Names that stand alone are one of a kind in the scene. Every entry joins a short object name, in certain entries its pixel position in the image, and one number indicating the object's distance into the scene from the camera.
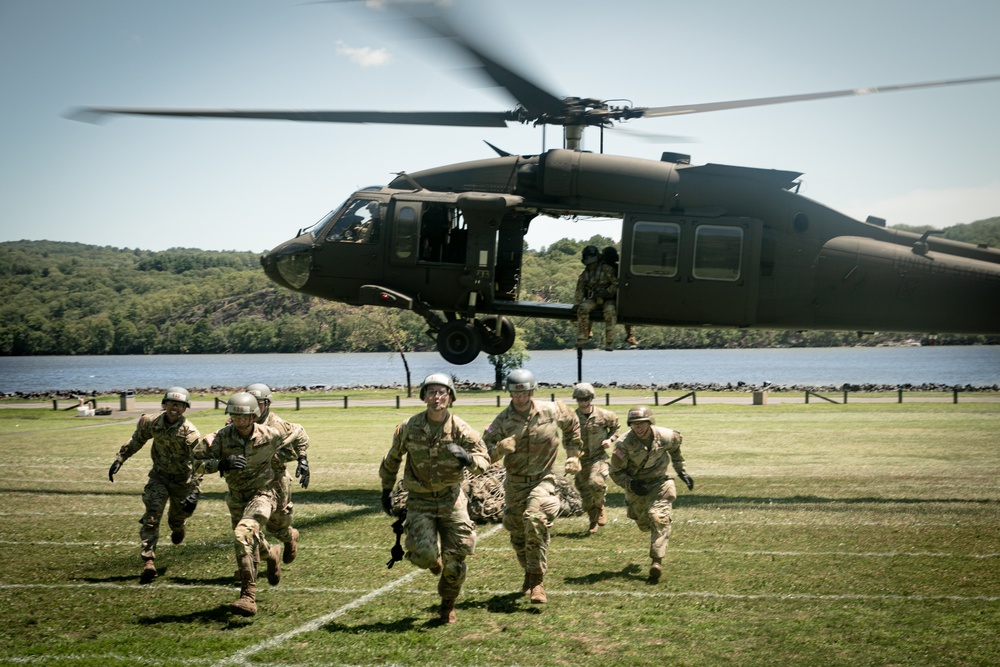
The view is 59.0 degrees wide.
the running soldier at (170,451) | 9.92
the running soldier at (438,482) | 7.74
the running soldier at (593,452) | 11.55
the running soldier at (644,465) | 9.82
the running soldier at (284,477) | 8.95
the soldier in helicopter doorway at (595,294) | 15.12
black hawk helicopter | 14.80
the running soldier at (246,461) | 8.28
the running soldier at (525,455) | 8.68
